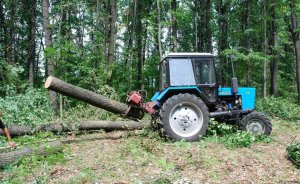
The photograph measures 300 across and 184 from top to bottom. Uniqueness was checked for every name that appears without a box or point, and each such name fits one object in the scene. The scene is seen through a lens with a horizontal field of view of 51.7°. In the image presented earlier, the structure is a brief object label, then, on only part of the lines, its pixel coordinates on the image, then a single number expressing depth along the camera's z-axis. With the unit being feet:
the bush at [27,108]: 34.04
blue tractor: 25.98
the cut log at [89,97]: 26.04
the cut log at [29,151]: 20.23
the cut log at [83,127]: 30.04
